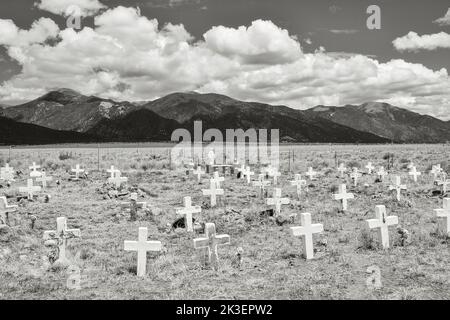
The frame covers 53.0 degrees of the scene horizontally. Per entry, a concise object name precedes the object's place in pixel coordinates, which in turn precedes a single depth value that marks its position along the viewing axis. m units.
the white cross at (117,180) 20.20
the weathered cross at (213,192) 16.02
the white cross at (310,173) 24.17
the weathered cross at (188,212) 12.13
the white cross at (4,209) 11.98
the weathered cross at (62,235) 8.81
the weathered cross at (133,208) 13.66
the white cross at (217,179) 18.83
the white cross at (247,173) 23.08
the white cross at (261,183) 17.96
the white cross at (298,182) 18.66
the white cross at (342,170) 25.91
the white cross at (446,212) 10.96
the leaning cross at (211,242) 8.59
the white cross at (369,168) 27.03
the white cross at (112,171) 24.06
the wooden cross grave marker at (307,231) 9.27
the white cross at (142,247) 8.20
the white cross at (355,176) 21.45
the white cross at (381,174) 22.78
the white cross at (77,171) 25.03
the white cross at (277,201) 13.85
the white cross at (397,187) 16.70
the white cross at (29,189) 17.34
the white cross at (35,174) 21.40
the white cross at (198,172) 23.70
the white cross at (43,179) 20.83
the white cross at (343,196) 14.69
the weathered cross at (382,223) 9.83
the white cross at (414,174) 22.69
